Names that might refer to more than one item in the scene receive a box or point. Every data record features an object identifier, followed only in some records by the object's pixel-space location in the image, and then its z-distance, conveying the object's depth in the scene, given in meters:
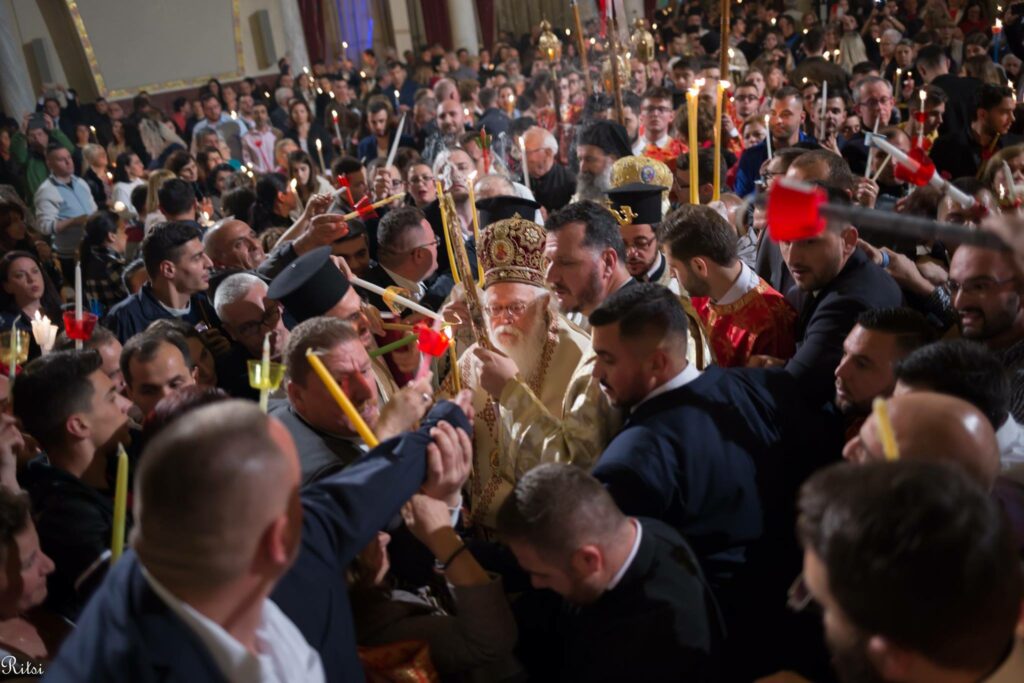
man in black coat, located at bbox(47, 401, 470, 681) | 1.49
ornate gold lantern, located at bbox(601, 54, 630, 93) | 9.58
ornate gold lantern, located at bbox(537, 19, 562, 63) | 10.54
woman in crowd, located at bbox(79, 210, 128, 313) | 6.25
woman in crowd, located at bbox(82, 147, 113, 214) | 9.95
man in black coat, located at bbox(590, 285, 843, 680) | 2.48
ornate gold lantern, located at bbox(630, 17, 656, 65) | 11.11
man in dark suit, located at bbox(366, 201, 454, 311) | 4.48
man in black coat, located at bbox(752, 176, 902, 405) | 3.15
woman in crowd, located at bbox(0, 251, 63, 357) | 5.40
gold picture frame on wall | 16.45
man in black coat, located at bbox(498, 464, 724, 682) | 2.03
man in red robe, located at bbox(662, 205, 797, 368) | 3.48
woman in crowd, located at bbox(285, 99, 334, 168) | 11.58
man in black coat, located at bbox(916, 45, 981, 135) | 6.92
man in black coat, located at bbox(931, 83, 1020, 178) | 5.82
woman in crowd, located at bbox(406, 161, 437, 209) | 6.20
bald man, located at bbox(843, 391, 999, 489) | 1.86
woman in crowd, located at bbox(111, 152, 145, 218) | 9.22
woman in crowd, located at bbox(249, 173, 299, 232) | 7.21
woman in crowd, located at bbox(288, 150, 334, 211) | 7.83
